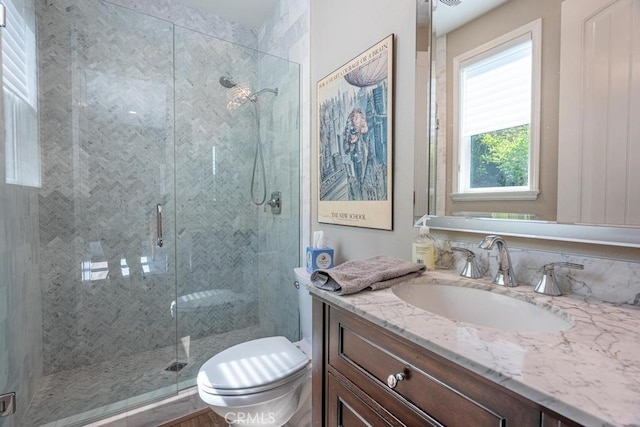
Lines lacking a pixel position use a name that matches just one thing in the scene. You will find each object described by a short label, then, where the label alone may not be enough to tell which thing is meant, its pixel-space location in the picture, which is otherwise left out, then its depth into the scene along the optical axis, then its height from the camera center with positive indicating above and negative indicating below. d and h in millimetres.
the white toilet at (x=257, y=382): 1101 -670
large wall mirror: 697 +258
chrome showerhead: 2299 +957
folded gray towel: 825 -201
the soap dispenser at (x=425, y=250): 1050 -151
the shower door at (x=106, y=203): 1818 +16
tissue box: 1521 -261
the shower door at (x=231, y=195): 2133 +82
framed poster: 1288 +321
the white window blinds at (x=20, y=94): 1390 +563
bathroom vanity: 386 -246
